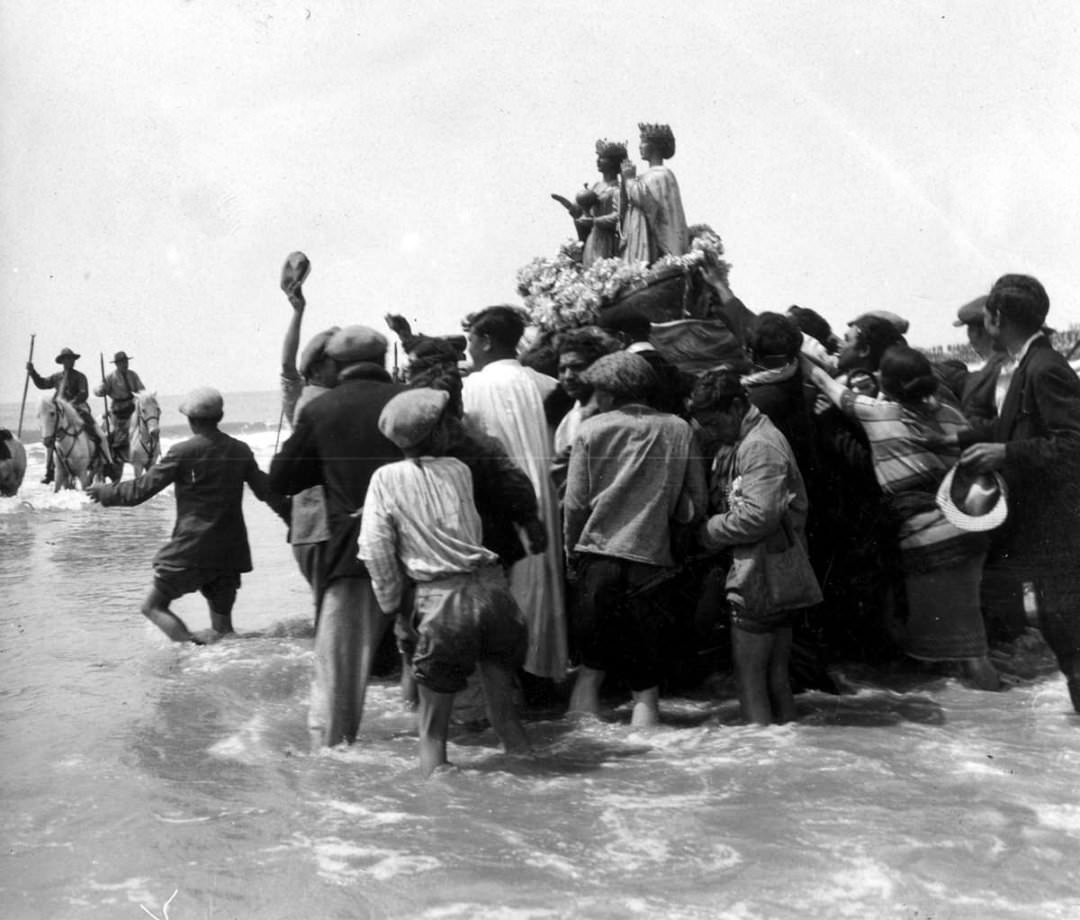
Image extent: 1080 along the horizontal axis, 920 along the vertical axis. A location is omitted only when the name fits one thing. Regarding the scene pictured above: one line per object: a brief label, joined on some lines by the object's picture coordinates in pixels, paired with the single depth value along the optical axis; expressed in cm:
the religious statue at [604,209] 799
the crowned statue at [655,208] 760
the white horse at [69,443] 1736
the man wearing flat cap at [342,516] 521
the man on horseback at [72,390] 1773
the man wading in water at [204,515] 686
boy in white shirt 478
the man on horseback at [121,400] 1844
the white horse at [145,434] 1641
